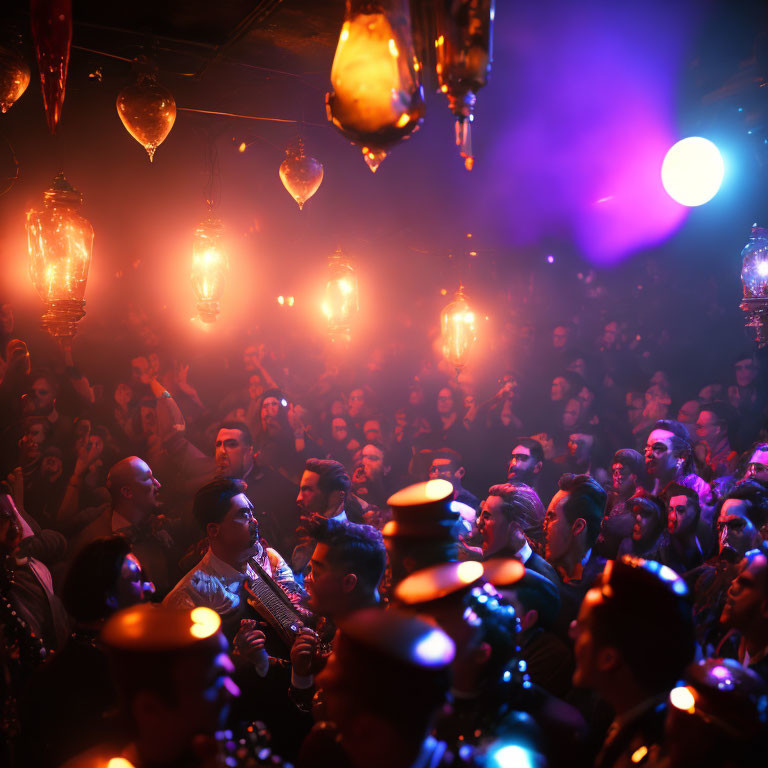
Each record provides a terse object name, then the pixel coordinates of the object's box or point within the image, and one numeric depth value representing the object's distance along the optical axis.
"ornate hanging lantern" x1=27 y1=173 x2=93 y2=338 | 3.63
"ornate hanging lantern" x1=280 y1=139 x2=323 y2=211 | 4.28
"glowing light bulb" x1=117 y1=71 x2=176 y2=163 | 3.56
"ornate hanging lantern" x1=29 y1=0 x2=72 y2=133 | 2.09
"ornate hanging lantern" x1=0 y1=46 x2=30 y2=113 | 3.23
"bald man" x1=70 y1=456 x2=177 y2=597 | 4.53
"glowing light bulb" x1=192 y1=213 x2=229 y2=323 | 4.80
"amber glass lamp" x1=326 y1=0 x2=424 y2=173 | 1.53
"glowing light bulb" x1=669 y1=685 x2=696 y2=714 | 1.67
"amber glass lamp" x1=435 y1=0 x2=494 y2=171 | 1.44
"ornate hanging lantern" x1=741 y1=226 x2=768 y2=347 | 5.00
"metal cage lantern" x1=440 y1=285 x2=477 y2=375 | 5.76
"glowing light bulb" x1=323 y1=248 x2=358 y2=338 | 5.48
